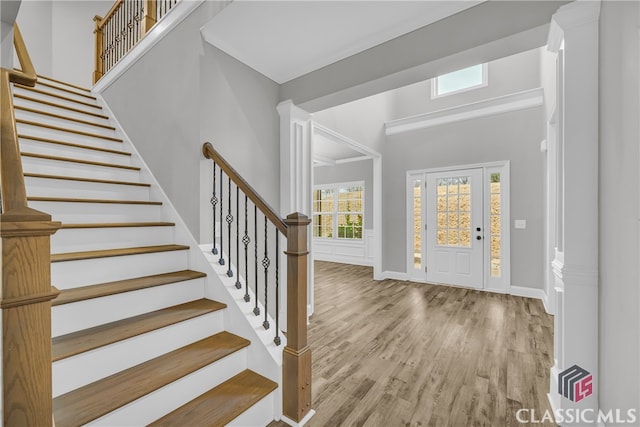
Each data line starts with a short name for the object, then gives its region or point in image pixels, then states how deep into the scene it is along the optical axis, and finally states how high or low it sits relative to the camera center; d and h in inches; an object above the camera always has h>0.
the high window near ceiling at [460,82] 185.3 +90.9
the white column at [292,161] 116.0 +22.0
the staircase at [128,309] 52.2 -23.3
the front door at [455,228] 179.6 -9.6
